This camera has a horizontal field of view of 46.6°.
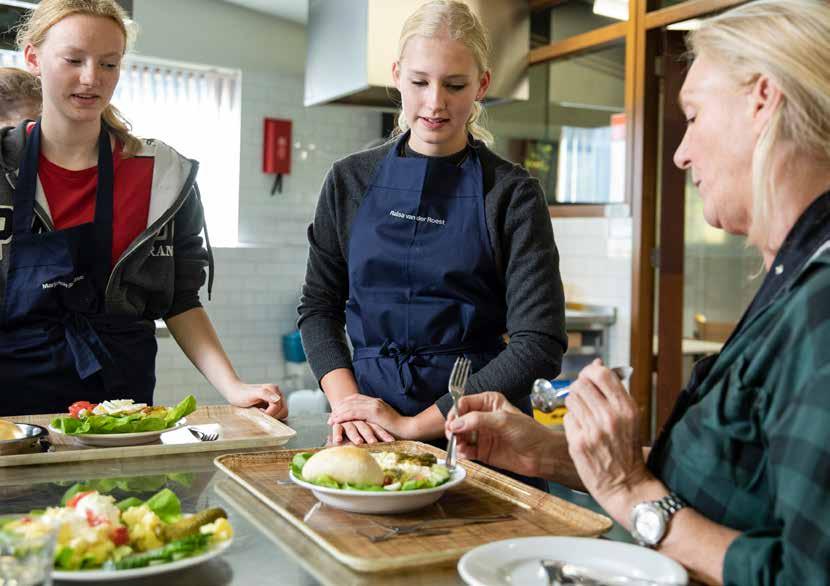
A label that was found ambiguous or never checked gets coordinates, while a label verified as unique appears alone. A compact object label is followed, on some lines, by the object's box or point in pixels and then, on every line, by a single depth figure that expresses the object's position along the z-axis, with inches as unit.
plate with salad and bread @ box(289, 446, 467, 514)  53.6
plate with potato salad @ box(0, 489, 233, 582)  42.9
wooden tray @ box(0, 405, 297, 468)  69.1
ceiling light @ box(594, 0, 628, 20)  217.0
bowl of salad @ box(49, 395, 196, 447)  72.4
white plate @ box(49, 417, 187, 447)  72.3
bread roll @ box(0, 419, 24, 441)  69.1
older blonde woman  41.8
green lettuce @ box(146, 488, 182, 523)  50.3
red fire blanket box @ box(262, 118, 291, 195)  302.8
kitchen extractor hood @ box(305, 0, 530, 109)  205.3
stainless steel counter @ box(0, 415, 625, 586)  45.3
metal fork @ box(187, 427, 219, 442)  76.3
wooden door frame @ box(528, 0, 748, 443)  209.6
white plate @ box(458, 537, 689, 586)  44.1
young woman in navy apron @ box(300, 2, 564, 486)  83.4
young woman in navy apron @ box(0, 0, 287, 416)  86.0
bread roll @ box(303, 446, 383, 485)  55.3
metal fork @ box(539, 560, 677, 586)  42.7
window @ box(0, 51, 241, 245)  290.7
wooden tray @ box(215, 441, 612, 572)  47.8
